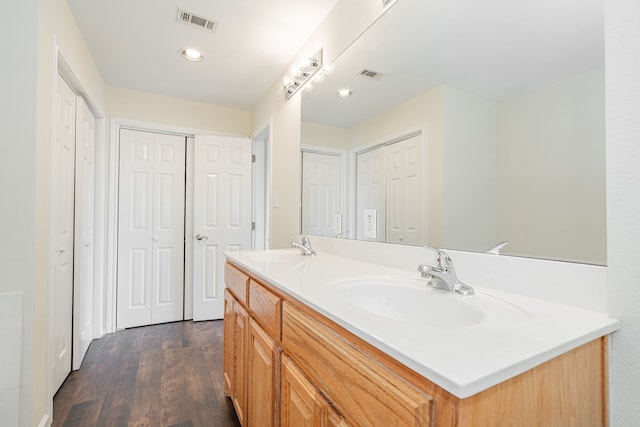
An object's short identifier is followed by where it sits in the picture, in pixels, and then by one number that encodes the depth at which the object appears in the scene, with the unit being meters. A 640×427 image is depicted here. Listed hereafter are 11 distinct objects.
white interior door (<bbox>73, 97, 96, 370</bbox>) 2.11
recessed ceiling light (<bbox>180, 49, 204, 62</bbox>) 2.26
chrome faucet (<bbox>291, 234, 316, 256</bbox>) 1.87
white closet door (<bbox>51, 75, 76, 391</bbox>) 1.71
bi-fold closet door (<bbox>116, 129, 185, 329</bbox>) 2.89
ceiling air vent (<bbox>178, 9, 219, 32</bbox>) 1.84
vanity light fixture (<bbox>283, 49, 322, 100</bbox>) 1.99
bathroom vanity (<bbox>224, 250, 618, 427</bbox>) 0.46
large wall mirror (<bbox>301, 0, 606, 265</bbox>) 0.78
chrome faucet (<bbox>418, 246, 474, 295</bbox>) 0.89
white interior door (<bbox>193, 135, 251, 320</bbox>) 3.12
